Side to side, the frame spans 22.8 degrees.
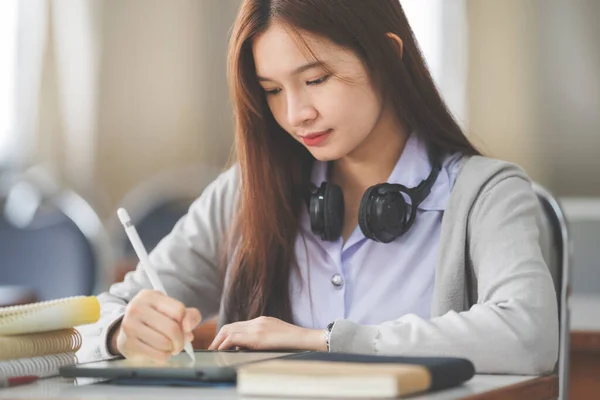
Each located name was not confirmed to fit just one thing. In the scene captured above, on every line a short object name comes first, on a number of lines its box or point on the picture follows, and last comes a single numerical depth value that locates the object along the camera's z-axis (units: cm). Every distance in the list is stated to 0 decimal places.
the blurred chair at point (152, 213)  335
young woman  182
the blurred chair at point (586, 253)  335
